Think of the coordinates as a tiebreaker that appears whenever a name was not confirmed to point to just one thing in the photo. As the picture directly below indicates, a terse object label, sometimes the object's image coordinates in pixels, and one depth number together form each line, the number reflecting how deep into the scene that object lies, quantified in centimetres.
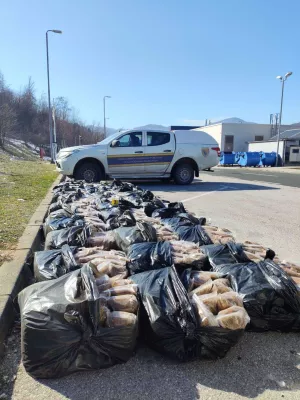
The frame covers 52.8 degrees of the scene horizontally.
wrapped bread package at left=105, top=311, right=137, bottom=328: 181
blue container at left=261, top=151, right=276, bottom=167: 2916
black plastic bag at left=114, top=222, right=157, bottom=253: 299
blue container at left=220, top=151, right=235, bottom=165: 3183
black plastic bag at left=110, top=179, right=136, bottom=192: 688
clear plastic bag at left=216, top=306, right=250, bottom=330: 188
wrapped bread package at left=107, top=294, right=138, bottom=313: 195
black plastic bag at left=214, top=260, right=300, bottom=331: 219
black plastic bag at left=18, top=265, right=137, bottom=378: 170
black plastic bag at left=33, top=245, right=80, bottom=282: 236
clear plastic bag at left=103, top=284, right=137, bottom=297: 206
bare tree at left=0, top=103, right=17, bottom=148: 3128
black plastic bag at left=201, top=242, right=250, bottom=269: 268
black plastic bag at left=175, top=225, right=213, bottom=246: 325
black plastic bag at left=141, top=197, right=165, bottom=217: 463
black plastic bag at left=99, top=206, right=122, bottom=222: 417
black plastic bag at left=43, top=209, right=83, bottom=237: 357
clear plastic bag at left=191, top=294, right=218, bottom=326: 186
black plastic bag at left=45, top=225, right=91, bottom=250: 300
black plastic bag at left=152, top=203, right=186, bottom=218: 441
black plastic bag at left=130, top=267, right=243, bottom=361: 184
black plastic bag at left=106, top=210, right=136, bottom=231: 371
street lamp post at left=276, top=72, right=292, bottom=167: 2589
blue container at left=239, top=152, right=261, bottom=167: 2959
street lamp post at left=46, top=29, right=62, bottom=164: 2253
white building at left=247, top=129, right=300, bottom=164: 2950
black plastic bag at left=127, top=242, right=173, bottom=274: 253
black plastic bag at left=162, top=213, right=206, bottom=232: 378
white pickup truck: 997
